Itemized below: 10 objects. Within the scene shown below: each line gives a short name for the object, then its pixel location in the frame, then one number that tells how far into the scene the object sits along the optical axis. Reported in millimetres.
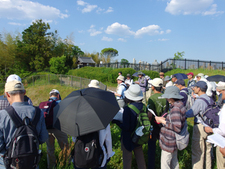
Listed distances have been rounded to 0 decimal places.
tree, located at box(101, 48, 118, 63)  100850
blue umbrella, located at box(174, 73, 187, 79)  6127
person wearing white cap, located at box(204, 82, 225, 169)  1750
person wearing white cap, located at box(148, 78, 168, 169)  2924
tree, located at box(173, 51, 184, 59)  20778
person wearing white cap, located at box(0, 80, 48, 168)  1669
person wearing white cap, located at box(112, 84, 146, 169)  2320
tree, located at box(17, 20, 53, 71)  23081
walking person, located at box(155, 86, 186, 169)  2295
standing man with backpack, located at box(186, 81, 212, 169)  2781
